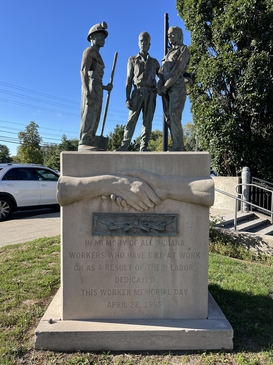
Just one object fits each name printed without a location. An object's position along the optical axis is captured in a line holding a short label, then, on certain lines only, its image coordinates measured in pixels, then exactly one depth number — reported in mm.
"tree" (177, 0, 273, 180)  9961
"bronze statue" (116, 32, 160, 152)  3660
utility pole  5938
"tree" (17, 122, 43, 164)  33719
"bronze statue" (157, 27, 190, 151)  3453
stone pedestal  3039
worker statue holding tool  3430
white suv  9578
